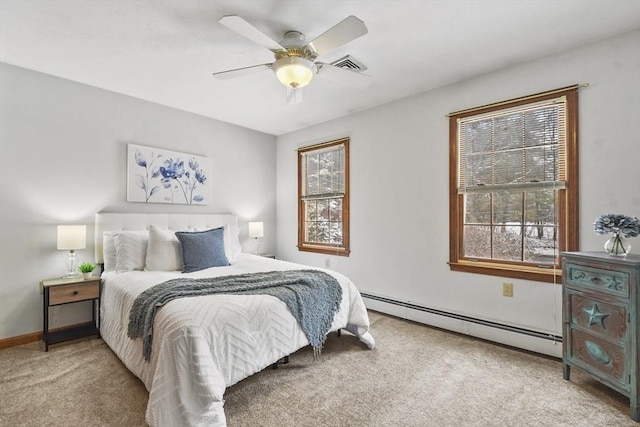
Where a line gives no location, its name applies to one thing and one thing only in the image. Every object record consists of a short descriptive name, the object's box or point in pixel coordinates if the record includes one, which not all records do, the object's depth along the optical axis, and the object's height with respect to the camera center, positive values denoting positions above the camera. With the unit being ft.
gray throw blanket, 6.70 -1.92
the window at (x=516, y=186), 8.38 +0.85
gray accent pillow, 9.95 -1.22
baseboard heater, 8.49 -3.34
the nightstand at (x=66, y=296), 8.75 -2.45
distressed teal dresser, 5.99 -2.20
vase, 6.68 -0.68
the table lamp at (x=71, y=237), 9.20 -0.73
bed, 5.30 -2.36
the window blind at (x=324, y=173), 14.02 +1.97
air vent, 8.61 +4.33
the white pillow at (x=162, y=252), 9.87 -1.25
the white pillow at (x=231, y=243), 12.00 -1.17
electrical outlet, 9.13 -2.22
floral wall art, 11.58 +1.47
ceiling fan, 5.96 +3.59
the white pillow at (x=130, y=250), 9.87 -1.19
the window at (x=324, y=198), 13.76 +0.76
